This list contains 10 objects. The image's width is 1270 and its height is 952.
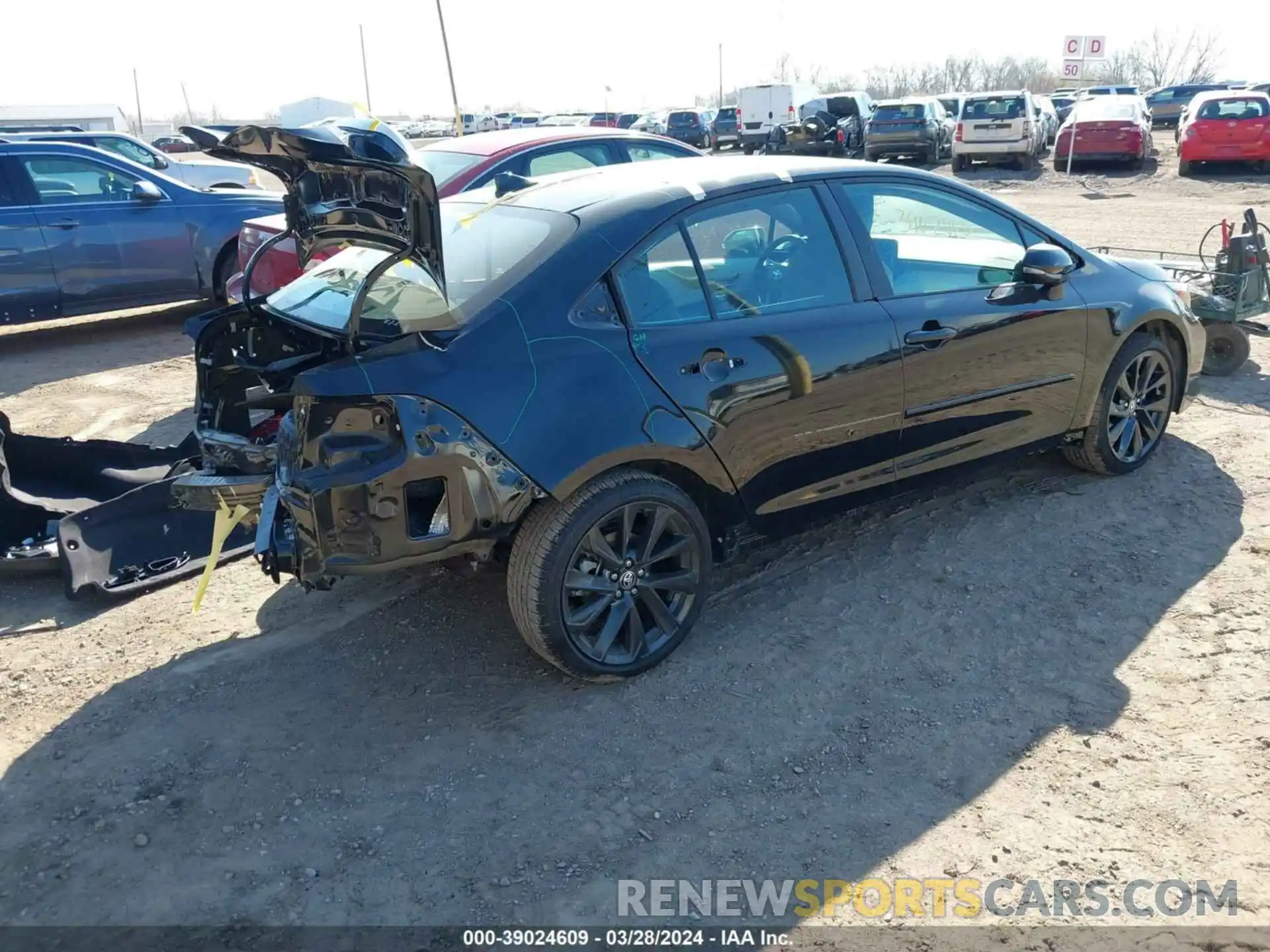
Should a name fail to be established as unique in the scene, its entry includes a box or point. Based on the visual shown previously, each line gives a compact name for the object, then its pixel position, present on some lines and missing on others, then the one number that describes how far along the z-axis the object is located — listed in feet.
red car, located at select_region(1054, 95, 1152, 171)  69.15
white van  102.89
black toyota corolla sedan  10.46
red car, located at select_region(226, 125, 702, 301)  22.67
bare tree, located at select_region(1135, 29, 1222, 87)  260.62
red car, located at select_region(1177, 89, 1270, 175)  62.80
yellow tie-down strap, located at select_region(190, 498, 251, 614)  11.62
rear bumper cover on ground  14.56
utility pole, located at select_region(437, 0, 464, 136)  49.26
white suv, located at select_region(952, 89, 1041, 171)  71.72
